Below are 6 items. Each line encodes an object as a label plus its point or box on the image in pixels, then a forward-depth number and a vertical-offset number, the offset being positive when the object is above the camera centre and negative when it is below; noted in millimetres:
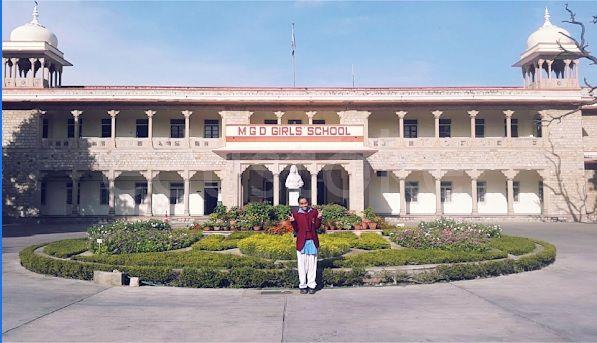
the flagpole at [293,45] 32781 +10662
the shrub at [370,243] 13495 -1661
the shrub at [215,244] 13582 -1685
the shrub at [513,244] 12648 -1727
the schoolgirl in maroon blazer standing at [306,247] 8727 -1115
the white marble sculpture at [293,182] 21047 +376
